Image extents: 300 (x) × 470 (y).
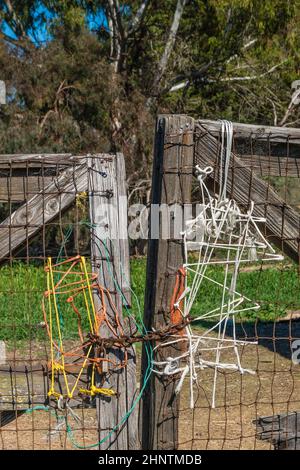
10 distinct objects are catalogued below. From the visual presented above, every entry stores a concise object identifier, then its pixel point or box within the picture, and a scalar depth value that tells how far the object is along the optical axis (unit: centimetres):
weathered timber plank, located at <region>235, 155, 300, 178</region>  686
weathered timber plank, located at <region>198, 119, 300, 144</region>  667
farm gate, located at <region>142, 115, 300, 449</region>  656
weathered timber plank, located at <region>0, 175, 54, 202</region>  660
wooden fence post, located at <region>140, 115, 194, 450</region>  654
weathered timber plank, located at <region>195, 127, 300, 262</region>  667
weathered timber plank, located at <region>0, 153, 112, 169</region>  658
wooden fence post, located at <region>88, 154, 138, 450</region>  658
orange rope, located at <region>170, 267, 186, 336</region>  658
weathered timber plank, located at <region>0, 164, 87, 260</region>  651
